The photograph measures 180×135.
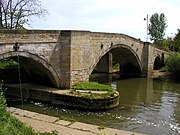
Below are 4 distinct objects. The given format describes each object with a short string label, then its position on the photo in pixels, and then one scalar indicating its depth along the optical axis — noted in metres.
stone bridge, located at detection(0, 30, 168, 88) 13.04
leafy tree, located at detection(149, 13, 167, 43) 60.34
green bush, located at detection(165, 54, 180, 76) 26.55
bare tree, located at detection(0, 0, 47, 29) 24.38
